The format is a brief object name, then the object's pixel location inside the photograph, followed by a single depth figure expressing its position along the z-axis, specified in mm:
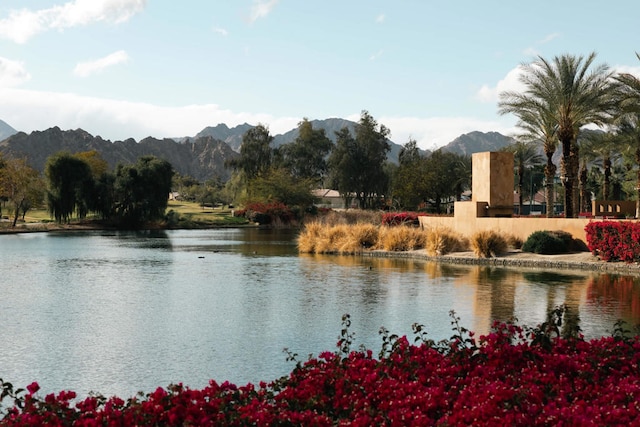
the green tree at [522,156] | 51438
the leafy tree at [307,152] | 108812
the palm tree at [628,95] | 34062
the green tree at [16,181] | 68812
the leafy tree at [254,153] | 96625
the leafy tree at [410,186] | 69375
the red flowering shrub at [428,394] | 6688
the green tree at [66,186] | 70312
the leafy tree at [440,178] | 68750
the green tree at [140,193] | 72500
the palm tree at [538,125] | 40062
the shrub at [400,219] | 44406
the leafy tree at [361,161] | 94938
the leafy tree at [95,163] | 97875
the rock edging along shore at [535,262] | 27000
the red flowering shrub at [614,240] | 27078
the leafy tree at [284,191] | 83375
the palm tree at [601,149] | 42938
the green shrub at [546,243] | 30641
